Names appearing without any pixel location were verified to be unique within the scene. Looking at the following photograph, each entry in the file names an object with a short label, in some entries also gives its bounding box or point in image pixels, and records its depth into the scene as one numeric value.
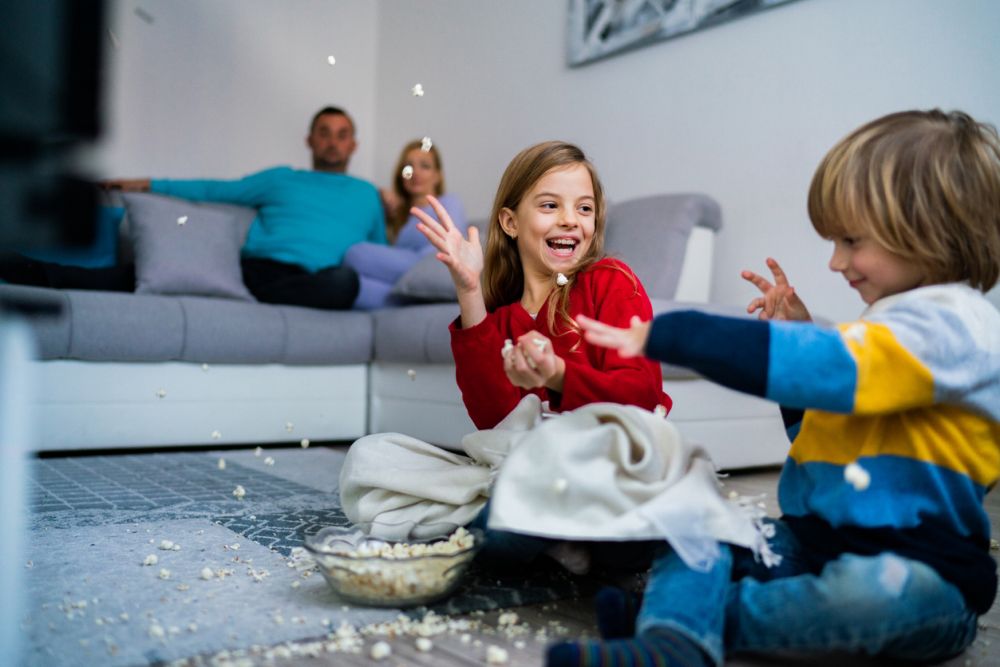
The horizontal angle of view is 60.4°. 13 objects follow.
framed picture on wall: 2.85
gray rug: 0.98
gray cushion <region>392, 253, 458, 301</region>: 2.80
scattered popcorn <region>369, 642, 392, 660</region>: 0.93
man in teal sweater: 3.03
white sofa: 2.41
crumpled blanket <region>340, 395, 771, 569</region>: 0.96
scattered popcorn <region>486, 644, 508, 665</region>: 0.92
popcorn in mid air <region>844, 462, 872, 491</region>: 0.91
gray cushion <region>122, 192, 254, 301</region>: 2.89
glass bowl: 1.05
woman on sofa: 3.20
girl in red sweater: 1.31
